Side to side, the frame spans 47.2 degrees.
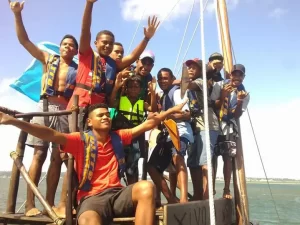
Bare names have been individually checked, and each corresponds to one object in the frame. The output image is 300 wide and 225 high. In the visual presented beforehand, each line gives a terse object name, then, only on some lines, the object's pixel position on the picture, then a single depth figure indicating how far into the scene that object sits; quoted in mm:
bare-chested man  3908
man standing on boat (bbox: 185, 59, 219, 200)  4727
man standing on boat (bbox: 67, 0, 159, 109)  3793
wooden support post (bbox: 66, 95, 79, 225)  2992
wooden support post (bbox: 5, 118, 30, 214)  3529
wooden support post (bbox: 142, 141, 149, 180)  4562
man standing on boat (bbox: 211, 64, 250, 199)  5012
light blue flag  5301
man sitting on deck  2902
